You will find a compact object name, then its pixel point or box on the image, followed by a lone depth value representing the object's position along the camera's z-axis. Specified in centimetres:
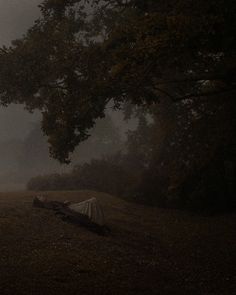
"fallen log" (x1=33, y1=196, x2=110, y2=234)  1667
